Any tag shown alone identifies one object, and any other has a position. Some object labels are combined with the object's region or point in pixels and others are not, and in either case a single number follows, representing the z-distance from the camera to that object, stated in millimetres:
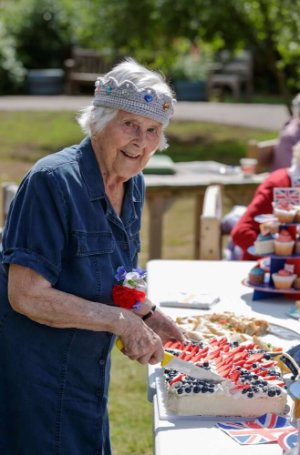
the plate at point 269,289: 3326
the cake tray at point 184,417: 2328
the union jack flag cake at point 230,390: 2334
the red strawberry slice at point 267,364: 2499
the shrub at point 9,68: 19641
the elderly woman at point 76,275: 2338
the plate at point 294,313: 3205
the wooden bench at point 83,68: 19350
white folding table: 2162
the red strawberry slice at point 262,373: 2445
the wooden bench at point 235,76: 19781
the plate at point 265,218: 3422
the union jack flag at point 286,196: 3428
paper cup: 6648
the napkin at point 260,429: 2209
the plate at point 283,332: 2977
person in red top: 4000
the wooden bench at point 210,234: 4188
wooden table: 6336
